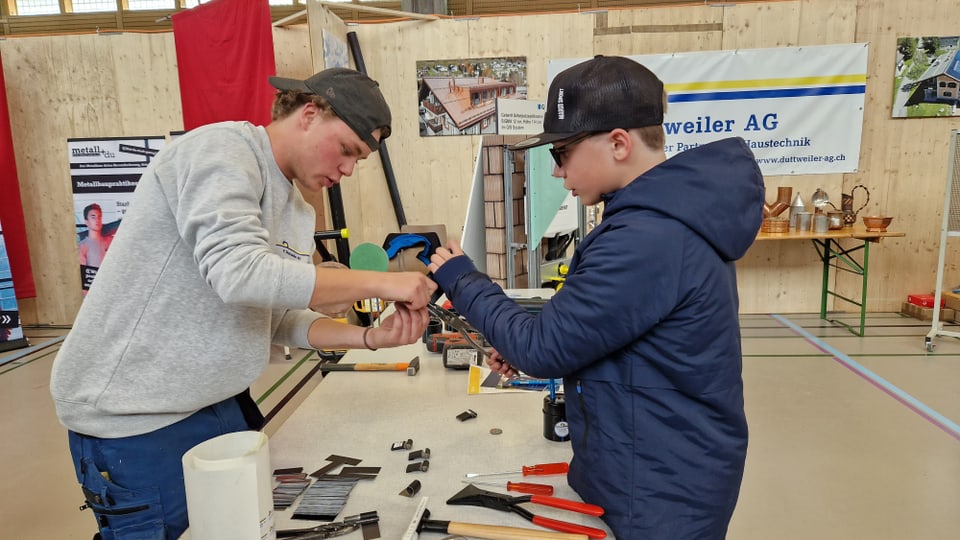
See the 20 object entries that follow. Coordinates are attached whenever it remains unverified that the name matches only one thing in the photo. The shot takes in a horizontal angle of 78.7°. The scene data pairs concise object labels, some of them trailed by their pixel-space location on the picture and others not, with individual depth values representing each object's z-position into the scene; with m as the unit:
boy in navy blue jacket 0.99
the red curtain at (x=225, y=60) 4.48
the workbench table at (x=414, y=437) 1.15
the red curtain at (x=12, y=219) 5.27
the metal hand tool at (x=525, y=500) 1.03
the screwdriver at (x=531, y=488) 1.18
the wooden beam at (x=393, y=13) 4.67
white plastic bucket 0.84
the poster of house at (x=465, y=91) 5.43
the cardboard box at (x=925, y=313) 5.15
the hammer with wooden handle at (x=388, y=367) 1.96
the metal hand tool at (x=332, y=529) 1.04
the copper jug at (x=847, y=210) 5.00
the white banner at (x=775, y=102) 5.12
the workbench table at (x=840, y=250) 4.69
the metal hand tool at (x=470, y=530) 1.00
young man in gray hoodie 1.00
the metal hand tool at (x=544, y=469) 1.26
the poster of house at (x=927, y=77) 5.06
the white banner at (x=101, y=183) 5.42
